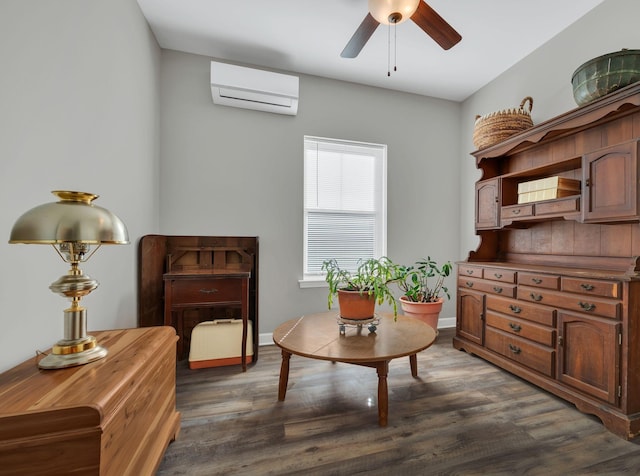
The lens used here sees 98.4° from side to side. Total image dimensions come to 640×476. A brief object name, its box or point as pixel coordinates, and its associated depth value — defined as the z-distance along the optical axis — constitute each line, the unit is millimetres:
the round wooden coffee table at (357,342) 1455
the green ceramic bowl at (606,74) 1703
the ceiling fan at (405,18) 1616
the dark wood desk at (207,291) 2176
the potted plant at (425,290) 2893
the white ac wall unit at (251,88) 2531
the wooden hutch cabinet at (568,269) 1583
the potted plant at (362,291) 1742
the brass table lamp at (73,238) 858
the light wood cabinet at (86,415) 697
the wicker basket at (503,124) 2479
